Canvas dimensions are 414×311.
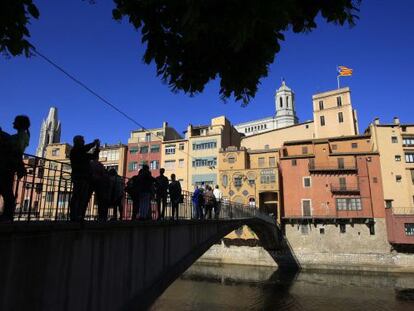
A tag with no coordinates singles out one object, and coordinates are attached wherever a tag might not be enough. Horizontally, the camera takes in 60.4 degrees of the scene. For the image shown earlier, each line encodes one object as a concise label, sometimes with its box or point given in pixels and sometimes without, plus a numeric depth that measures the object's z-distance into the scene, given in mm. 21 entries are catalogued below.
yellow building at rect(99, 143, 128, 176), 61375
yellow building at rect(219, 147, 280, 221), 50312
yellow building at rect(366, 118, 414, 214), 44906
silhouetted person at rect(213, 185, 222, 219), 21016
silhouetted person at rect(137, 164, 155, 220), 10680
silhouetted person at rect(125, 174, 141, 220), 10688
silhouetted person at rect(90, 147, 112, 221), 8305
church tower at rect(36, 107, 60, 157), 106406
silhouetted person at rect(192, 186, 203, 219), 17219
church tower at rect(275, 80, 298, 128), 109031
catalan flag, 67000
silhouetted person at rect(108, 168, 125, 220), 9473
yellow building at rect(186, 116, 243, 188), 55741
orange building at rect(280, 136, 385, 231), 45000
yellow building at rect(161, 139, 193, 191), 57438
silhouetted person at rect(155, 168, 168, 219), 12273
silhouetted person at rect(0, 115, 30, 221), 5555
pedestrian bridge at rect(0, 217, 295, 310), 5086
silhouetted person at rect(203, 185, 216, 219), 19455
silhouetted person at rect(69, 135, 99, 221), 6848
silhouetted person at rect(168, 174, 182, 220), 13805
